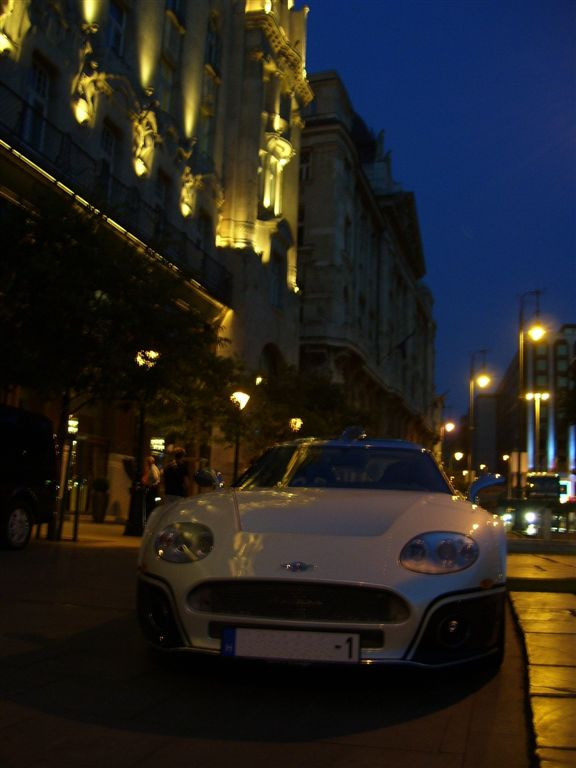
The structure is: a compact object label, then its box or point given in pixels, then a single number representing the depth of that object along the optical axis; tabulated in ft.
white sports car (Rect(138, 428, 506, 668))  13.79
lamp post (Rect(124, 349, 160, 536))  55.52
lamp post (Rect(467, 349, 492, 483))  137.08
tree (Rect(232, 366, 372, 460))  85.92
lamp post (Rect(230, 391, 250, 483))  73.51
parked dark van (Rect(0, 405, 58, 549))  40.11
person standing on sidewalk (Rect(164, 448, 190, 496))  54.85
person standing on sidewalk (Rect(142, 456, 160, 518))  57.98
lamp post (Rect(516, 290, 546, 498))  94.05
